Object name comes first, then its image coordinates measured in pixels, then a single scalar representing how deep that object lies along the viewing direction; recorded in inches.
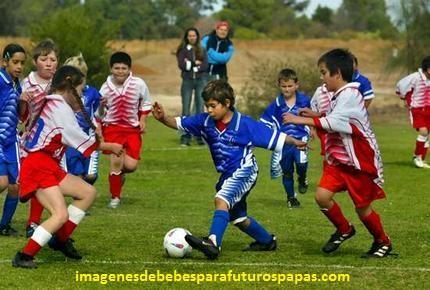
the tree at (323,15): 4559.5
